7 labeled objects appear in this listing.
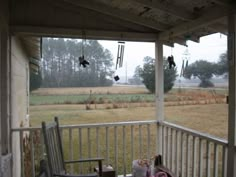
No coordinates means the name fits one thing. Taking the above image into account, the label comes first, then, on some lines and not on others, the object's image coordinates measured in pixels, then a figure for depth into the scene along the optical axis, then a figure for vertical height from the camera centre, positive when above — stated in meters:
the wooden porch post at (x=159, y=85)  3.07 -0.02
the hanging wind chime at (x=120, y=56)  2.75 +0.38
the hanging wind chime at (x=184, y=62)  2.51 +0.26
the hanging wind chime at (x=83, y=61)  2.53 +0.28
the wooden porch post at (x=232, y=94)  1.86 -0.10
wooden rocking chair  1.96 -0.69
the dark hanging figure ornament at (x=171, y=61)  2.63 +0.29
